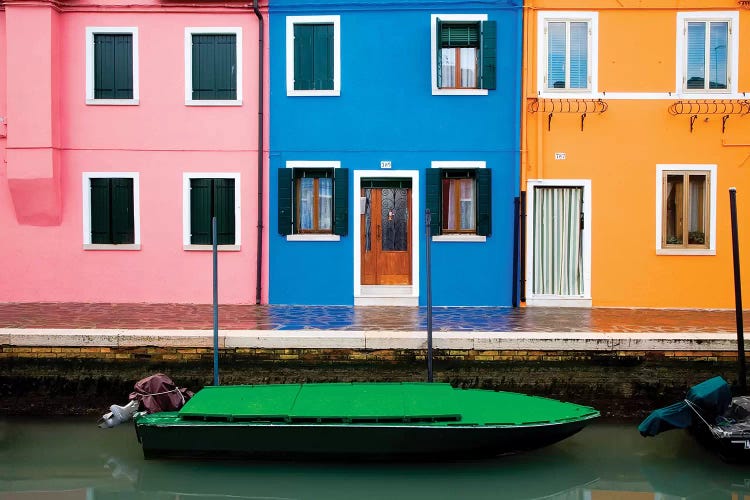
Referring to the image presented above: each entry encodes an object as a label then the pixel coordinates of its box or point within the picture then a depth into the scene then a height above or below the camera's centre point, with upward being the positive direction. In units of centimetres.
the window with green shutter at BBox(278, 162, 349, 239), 1383 +60
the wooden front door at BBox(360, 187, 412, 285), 1387 -4
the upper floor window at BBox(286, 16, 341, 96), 1370 +301
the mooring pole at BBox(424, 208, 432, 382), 904 -112
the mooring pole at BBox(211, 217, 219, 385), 920 -118
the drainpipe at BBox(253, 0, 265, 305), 1369 +122
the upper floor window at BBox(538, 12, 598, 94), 1355 +298
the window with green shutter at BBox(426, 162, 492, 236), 1360 +63
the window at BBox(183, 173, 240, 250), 1390 +46
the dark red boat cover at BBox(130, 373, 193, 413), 852 -170
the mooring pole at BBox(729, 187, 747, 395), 902 -82
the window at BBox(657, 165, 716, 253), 1355 +48
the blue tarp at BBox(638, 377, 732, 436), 814 -177
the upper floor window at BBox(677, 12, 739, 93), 1340 +301
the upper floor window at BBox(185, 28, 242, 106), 1380 +286
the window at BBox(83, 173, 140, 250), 1393 +41
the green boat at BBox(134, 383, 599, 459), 793 -188
